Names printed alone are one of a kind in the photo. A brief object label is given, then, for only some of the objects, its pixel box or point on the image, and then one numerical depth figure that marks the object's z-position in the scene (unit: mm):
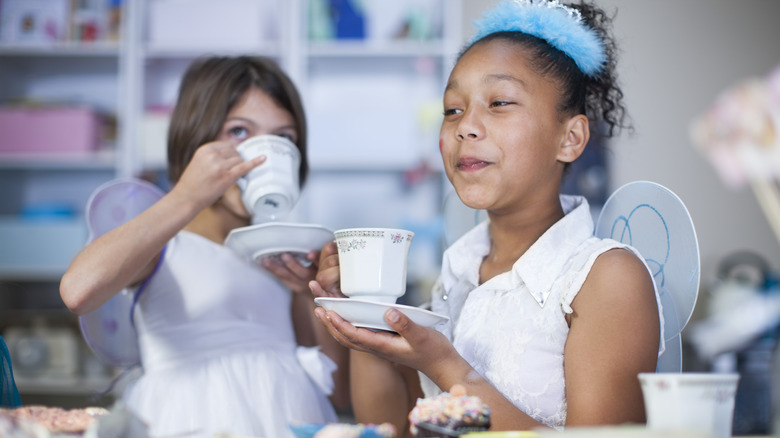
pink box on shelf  2824
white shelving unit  2840
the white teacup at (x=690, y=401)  586
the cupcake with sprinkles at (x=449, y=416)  609
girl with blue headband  841
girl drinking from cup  1186
